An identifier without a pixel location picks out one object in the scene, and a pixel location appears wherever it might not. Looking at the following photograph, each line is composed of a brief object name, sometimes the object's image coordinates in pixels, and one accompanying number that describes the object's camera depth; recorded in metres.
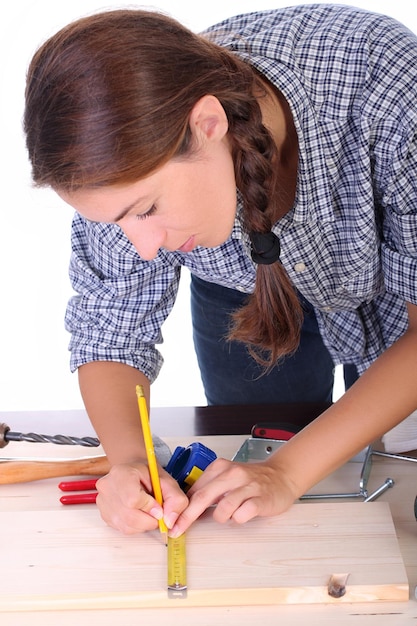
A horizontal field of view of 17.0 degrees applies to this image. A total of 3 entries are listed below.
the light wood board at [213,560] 1.45
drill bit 1.73
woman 1.41
